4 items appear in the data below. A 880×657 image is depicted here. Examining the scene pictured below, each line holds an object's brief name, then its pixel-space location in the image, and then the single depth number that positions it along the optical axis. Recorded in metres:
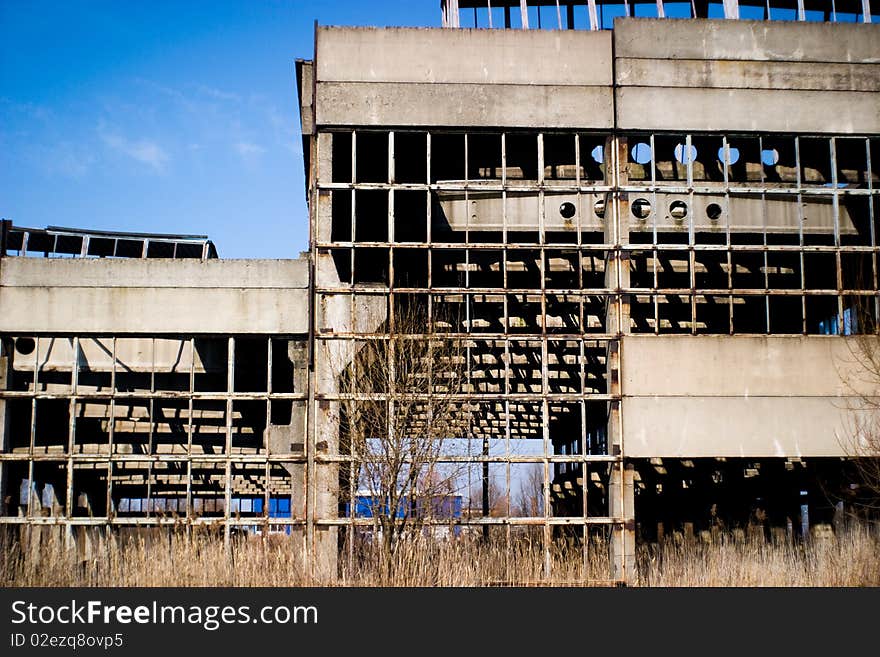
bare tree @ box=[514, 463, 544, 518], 67.94
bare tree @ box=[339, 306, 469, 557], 19.75
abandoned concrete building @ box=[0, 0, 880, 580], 20.61
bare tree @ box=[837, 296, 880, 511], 20.34
